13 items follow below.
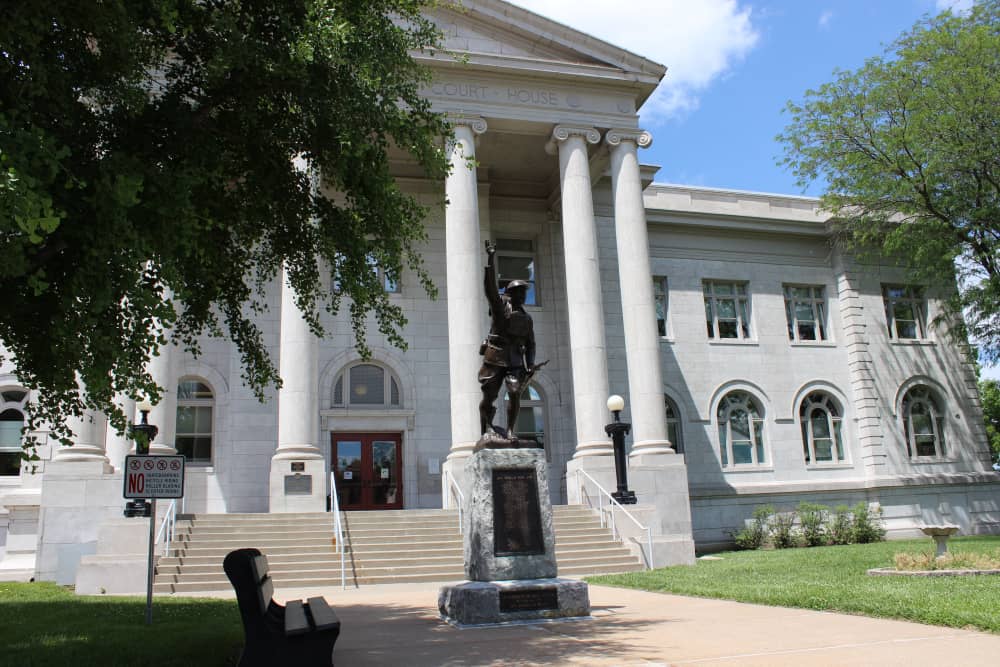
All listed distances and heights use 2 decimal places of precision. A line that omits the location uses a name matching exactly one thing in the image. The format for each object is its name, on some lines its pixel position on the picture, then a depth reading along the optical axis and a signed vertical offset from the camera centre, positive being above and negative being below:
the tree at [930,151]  24.48 +10.44
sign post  10.28 +0.61
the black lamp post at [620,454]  20.36 +1.31
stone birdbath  13.77 -0.63
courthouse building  21.67 +4.44
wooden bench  6.26 -0.83
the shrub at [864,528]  26.50 -0.95
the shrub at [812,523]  25.89 -0.70
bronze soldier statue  11.01 +2.08
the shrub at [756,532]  26.22 -0.91
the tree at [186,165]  7.31 +3.84
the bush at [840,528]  26.20 -0.88
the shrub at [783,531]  25.83 -0.92
